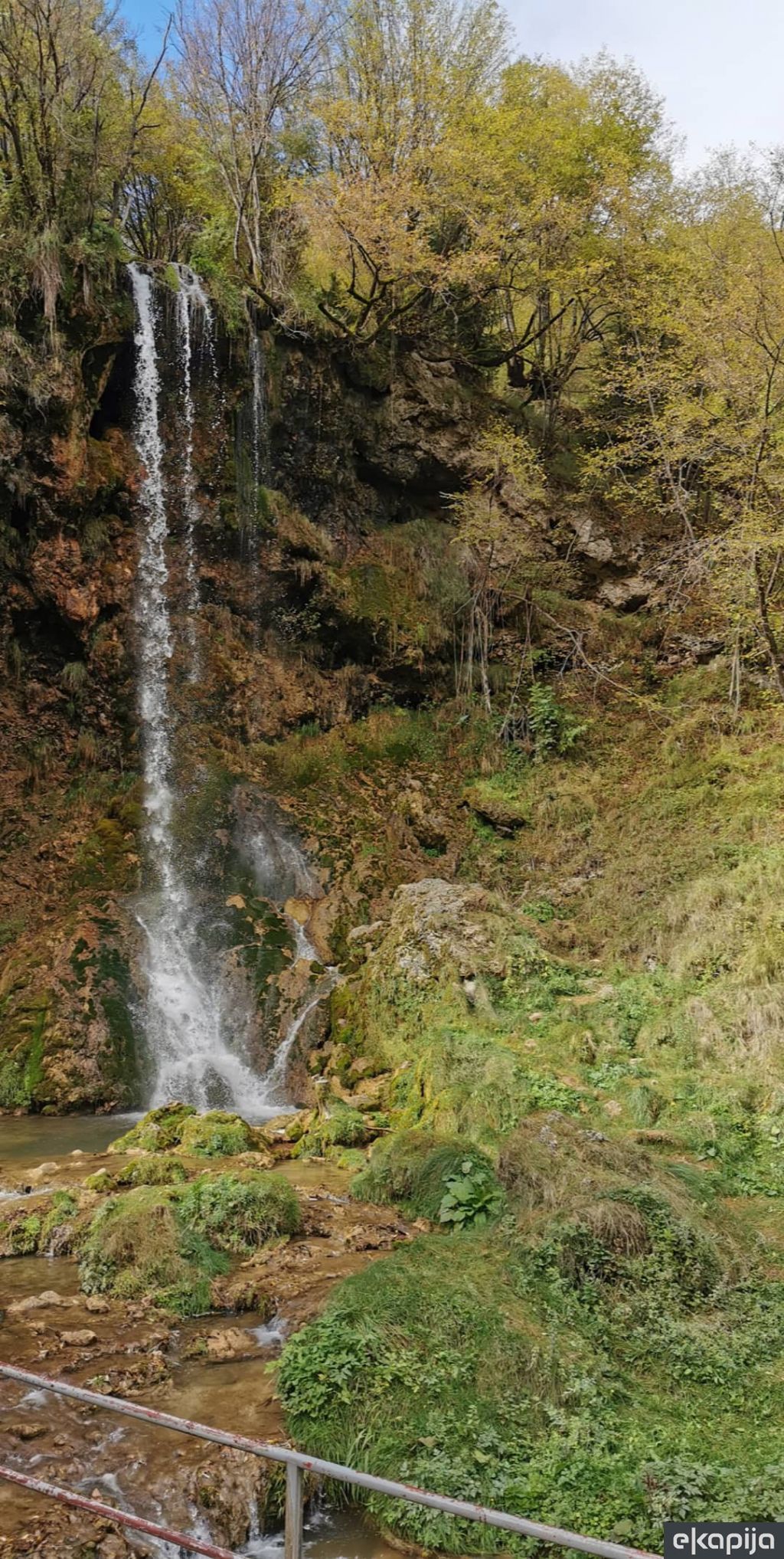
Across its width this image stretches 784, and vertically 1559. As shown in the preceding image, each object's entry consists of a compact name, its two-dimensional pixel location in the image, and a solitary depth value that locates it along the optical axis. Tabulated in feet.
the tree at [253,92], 58.23
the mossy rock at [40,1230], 21.80
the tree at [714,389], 41.63
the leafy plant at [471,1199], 21.49
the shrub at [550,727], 55.36
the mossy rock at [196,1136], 27.86
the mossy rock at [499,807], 51.90
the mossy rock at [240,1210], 21.49
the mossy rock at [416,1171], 23.04
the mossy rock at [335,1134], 28.76
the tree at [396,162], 55.67
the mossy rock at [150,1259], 19.26
